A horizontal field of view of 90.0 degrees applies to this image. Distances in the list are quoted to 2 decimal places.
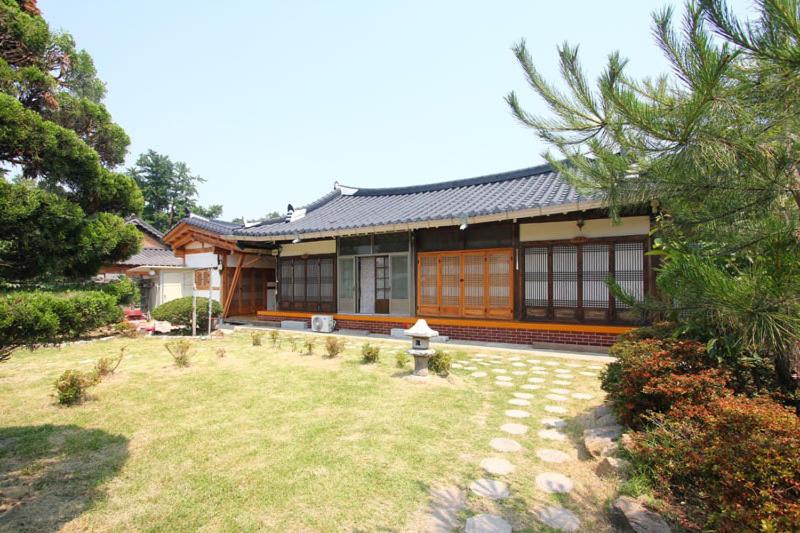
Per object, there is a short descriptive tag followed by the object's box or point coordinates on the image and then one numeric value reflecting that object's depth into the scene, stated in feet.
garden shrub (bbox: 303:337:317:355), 25.82
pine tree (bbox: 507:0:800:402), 5.28
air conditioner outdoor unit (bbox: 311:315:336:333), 38.58
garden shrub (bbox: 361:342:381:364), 22.45
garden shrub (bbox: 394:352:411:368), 20.85
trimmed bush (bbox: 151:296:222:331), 36.18
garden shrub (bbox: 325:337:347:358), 24.06
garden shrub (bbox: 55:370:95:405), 15.31
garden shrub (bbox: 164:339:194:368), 21.71
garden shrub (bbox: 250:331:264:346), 29.35
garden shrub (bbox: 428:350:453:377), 19.34
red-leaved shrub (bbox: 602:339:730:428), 9.48
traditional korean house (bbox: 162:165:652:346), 26.89
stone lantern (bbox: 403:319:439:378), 18.86
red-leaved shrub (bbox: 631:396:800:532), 5.67
